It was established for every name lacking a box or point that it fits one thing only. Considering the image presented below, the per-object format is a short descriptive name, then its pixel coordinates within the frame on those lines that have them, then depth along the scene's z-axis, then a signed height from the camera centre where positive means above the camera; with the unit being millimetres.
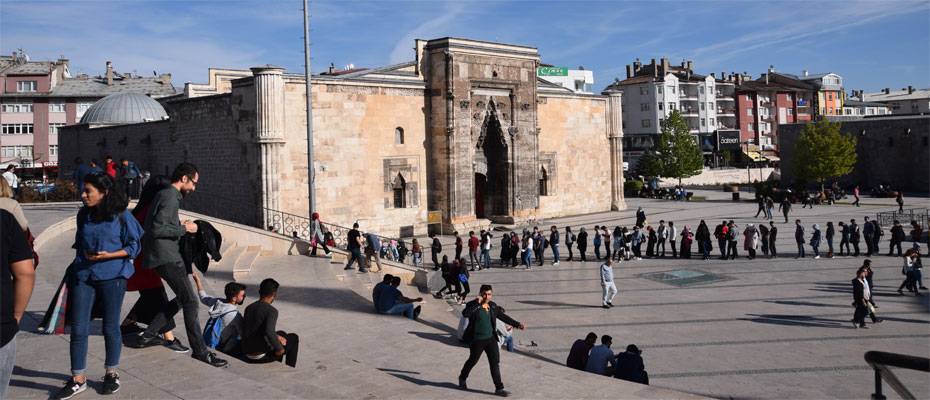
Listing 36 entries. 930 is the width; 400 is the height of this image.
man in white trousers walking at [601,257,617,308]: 16547 -1998
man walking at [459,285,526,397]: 8547 -1662
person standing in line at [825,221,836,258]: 23244 -1400
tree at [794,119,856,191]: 49250 +2519
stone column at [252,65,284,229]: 24844 +2576
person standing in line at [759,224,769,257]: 23953 -1480
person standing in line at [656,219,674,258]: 24781 -1303
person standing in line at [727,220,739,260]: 23406 -1472
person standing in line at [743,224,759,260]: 23688 -1530
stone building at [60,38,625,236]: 25938 +2431
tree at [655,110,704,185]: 58250 +3333
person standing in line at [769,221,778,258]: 23391 -1431
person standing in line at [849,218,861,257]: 23391 -1408
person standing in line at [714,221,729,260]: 23562 -1377
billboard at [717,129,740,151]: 77625 +5677
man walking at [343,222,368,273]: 17672 -1046
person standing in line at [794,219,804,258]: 23156 -1324
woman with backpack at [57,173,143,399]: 5988 -481
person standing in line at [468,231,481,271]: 23277 -1492
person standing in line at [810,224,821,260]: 23328 -1528
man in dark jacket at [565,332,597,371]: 10945 -2294
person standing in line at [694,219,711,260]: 24125 -1470
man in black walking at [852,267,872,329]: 13836 -2061
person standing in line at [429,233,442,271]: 23184 -1513
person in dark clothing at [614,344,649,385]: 10016 -2328
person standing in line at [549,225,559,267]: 24172 -1456
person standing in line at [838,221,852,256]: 23641 -1420
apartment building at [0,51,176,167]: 57762 +8075
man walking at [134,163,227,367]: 6977 -384
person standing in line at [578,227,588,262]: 24562 -1537
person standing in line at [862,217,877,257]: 23203 -1373
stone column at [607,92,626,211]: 40125 +2700
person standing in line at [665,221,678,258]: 24984 -1336
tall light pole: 21859 +2054
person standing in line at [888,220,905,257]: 22422 -1379
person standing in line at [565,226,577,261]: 25672 -1454
